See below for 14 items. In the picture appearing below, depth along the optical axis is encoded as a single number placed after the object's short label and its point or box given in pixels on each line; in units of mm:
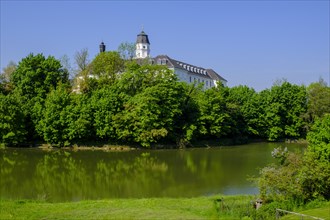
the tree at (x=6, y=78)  58469
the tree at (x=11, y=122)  48919
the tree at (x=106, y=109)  49906
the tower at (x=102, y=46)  94312
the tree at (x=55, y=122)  49966
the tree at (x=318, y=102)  60406
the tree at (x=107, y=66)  58844
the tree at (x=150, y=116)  49438
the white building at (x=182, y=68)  90812
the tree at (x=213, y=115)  54719
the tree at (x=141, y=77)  54344
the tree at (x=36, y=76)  55219
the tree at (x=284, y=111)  61094
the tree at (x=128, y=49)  62944
